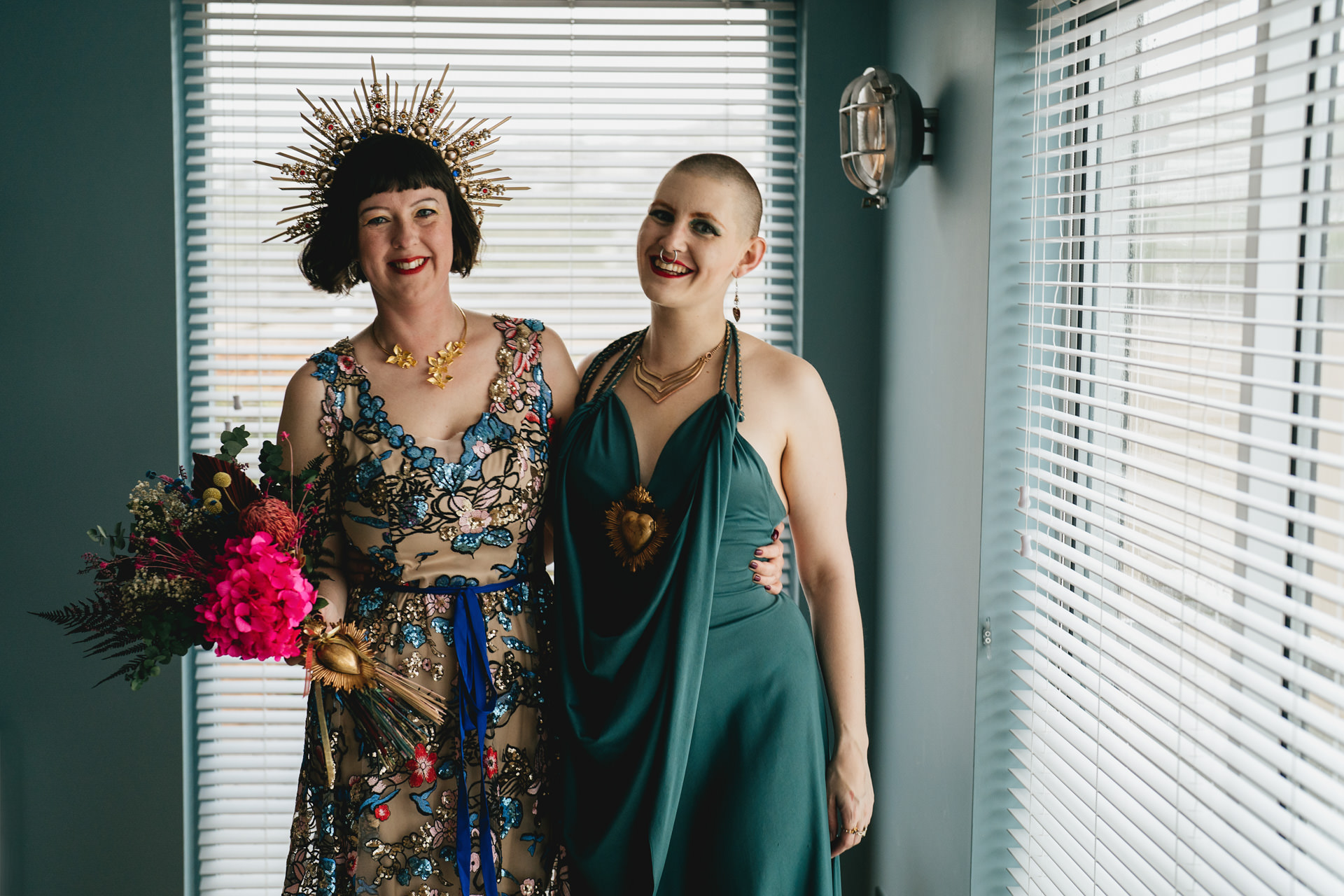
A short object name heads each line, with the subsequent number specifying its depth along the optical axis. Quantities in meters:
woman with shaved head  1.59
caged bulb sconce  2.04
